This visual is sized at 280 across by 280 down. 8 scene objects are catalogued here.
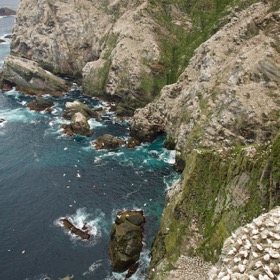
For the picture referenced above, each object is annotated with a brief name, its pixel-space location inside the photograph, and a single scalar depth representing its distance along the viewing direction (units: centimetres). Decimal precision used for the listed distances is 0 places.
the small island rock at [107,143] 9362
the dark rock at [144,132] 9719
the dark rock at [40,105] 11888
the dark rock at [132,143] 9431
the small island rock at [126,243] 5547
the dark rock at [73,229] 6284
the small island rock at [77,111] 10994
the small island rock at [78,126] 10106
